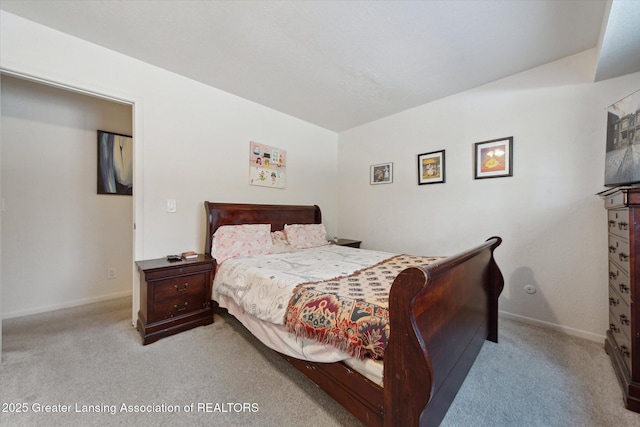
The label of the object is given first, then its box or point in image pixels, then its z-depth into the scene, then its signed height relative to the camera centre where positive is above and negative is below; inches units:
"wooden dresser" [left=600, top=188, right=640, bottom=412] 53.1 -19.1
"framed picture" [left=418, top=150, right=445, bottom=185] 116.0 +22.3
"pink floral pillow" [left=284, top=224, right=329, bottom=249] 122.0 -13.3
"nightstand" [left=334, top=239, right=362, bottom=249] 139.1 -18.9
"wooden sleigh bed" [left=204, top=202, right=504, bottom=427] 35.6 -25.5
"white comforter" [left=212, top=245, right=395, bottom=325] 62.8 -19.4
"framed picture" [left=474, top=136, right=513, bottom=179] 96.8 +23.0
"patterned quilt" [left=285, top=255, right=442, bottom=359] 42.6 -20.8
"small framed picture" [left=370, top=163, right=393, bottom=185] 136.5 +22.4
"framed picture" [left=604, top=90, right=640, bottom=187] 67.2 +21.2
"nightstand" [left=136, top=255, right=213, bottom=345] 77.9 -30.7
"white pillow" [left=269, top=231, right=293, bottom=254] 111.9 -16.5
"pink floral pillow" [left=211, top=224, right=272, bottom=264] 97.0 -13.4
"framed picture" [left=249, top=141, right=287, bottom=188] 122.7 +24.5
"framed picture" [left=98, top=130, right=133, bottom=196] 110.7 +22.3
